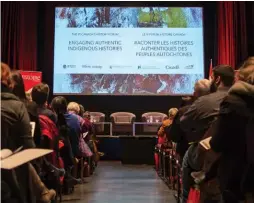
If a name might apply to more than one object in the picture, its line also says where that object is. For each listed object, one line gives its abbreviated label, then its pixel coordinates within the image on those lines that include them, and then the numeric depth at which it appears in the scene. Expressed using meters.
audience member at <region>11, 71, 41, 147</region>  2.90
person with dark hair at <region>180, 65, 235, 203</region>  3.11
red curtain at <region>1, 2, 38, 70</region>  11.08
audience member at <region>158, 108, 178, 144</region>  6.43
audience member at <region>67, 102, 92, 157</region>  6.18
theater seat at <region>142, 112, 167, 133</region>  10.76
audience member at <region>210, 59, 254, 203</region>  2.40
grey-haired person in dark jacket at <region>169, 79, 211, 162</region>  3.63
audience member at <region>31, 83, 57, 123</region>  3.79
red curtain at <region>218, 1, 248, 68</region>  11.02
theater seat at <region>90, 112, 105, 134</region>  10.61
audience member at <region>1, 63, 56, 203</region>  2.33
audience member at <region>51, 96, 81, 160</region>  4.90
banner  8.15
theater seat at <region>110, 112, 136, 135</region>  10.59
